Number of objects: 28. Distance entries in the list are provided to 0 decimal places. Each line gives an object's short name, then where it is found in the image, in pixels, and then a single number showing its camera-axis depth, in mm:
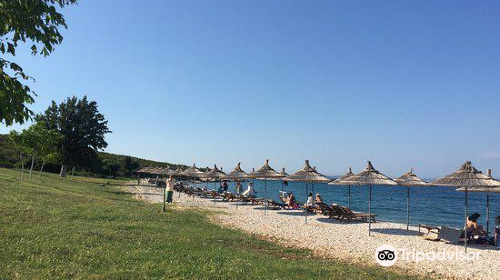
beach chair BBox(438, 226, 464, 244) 13195
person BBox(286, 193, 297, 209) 23750
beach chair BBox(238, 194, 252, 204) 25781
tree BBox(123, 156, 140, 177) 74062
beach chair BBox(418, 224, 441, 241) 14012
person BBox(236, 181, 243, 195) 31812
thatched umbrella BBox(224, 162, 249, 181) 24647
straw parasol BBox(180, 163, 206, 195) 32619
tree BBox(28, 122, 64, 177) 30484
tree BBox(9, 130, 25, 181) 29234
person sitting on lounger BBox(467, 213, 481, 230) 13938
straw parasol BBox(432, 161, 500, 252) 12392
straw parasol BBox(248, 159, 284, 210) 22125
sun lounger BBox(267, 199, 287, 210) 23505
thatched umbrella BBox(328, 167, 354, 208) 16483
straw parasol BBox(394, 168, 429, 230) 16609
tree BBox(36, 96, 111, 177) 44188
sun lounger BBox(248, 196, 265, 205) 25406
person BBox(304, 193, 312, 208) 21173
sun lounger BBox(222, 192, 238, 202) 27531
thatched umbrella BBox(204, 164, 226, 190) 30228
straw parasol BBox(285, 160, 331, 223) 18536
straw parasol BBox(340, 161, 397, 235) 14945
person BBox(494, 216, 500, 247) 13672
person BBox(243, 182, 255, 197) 27734
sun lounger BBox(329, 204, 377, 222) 18141
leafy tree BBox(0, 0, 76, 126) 3547
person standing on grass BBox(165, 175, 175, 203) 19641
